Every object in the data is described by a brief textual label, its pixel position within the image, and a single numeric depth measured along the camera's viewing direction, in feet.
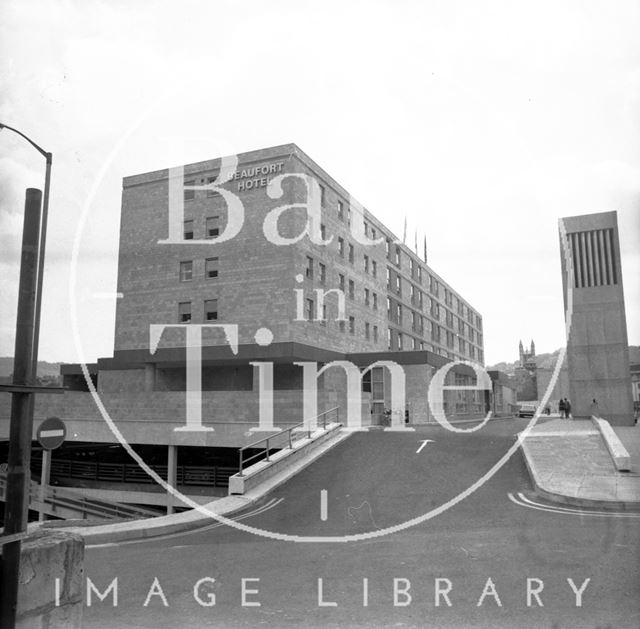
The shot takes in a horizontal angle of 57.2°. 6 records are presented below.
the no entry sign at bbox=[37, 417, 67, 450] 21.15
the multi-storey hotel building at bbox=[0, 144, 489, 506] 123.75
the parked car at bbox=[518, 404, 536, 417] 194.39
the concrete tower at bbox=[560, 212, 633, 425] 97.45
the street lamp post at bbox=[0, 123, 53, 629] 13.91
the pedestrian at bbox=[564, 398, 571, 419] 113.91
